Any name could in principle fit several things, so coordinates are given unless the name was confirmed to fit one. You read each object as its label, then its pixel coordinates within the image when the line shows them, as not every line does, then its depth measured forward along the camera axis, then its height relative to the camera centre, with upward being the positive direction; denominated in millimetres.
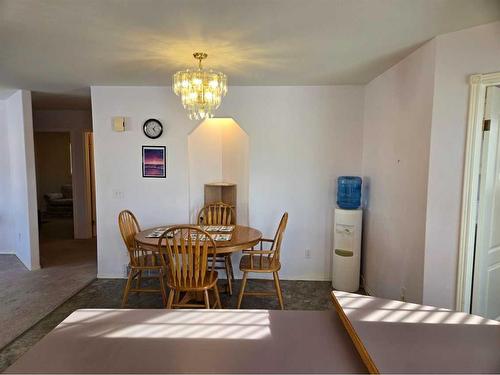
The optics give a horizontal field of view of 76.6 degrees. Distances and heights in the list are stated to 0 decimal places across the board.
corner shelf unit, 4094 -324
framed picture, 3900 +82
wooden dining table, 2812 -677
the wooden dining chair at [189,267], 2586 -827
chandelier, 2545 +660
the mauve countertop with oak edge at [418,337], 1078 -642
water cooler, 3531 -724
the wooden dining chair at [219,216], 3877 -586
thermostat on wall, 3836 +526
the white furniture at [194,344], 1104 -684
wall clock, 3848 +482
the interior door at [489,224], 2094 -358
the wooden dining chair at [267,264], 3033 -946
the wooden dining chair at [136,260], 3133 -947
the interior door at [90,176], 5902 -174
